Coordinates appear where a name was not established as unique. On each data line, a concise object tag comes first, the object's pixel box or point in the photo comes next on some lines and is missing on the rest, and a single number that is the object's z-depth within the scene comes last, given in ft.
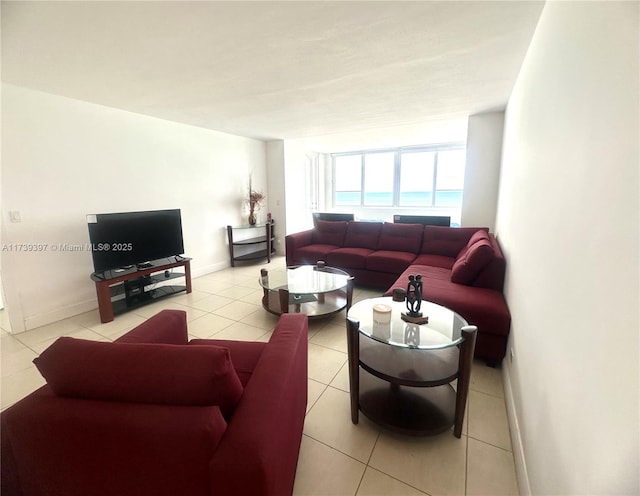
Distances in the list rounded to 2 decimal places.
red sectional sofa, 7.06
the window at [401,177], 22.88
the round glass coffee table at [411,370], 4.97
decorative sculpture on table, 5.96
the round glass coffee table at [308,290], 9.50
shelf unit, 16.74
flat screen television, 10.02
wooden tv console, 9.63
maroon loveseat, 2.48
